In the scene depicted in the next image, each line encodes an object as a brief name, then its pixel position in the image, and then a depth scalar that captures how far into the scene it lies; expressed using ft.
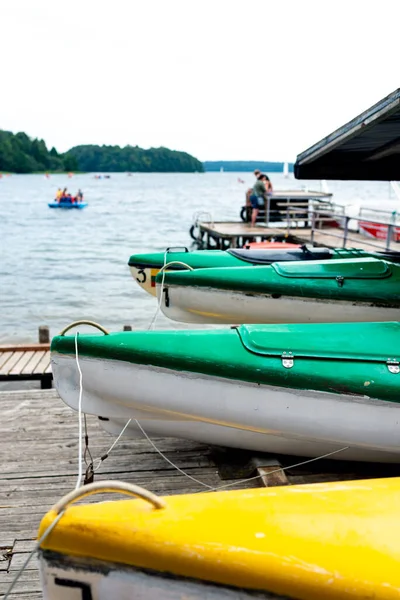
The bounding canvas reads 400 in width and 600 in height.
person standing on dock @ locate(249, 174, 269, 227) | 66.95
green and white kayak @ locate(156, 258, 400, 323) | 21.42
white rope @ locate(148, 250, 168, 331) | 23.44
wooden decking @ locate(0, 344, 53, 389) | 23.73
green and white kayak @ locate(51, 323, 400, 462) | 13.25
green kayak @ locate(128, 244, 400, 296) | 25.88
